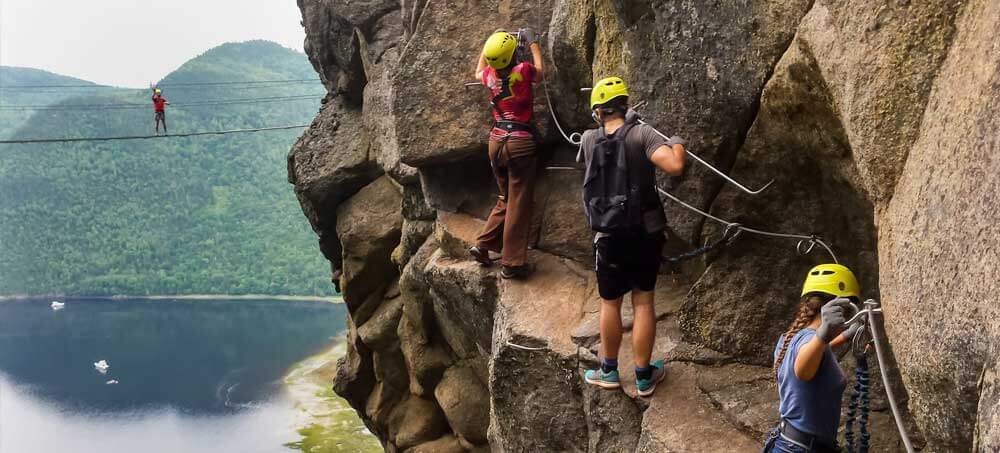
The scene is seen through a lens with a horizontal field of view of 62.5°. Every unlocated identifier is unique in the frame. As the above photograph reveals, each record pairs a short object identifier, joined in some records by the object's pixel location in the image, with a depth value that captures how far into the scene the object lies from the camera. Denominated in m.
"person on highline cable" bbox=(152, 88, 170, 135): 23.83
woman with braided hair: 5.02
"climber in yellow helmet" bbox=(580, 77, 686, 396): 6.45
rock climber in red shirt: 8.77
